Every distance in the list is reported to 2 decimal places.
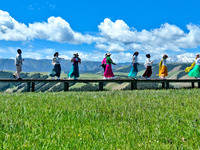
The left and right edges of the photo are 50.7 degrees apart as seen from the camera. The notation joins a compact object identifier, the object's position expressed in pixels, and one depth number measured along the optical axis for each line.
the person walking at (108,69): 17.81
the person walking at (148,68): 18.47
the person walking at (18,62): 16.31
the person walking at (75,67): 17.75
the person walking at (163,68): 18.75
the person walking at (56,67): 17.47
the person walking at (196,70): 17.78
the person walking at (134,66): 18.19
